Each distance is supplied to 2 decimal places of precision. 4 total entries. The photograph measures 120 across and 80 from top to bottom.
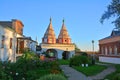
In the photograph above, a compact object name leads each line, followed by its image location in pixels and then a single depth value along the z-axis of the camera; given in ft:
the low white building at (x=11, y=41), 42.04
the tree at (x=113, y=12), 42.76
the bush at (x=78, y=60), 52.49
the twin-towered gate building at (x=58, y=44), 108.14
